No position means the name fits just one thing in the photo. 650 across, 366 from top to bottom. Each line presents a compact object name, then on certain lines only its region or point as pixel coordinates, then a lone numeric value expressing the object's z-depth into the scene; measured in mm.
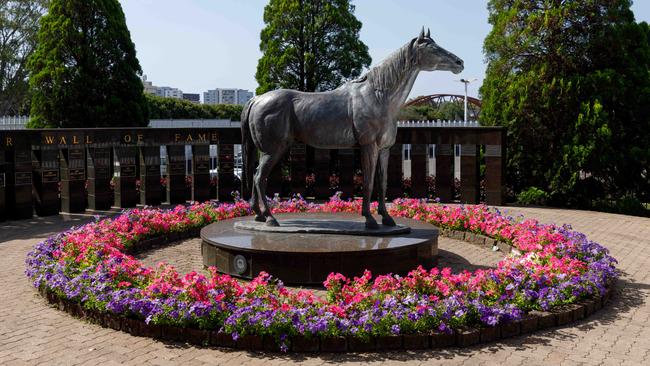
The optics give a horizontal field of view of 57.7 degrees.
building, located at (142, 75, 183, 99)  127600
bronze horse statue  8688
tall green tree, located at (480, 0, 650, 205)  16188
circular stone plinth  7879
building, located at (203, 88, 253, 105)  163250
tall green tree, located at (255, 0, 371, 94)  20094
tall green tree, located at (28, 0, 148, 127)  20078
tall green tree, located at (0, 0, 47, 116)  34062
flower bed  5902
